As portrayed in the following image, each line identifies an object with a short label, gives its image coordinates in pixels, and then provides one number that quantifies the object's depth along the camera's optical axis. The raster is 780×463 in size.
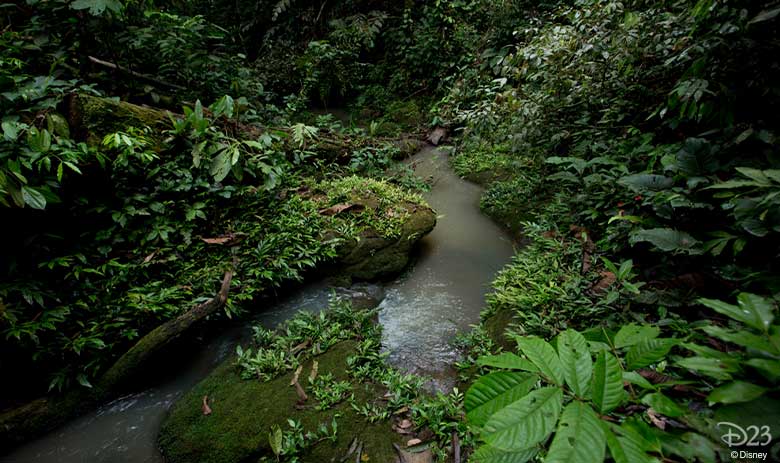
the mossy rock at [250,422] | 2.37
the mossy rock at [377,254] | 4.28
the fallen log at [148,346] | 2.99
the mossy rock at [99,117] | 3.78
